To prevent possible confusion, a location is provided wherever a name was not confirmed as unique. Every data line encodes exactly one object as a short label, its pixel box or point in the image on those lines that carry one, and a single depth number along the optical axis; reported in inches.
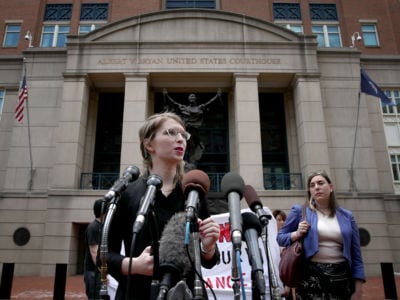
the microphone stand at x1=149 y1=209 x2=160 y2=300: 68.2
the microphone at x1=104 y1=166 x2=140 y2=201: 79.4
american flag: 582.2
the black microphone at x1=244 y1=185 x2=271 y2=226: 99.8
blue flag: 555.6
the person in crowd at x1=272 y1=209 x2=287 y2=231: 245.5
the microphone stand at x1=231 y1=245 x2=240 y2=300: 73.3
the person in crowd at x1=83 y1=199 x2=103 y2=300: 165.6
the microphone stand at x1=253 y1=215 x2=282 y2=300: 83.4
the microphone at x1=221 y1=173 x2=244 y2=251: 71.3
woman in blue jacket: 127.7
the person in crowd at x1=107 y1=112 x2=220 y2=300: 75.2
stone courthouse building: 602.9
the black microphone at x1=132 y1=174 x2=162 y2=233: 65.6
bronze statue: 562.9
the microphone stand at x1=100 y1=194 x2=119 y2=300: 74.6
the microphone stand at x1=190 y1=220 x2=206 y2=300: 65.7
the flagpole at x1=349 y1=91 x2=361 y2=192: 628.1
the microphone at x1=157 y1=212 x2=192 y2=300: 66.2
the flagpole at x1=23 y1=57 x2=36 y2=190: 636.7
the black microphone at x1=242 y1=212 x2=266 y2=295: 72.7
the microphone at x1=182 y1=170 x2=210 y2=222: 78.6
